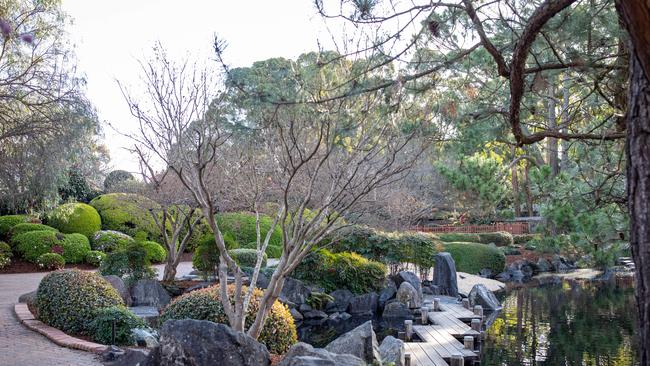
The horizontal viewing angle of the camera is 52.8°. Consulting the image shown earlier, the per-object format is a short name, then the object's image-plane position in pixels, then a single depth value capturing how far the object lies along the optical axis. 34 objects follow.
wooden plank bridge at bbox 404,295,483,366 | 9.29
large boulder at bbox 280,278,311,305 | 14.08
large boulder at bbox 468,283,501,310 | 14.82
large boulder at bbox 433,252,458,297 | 16.80
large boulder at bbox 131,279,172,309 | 12.83
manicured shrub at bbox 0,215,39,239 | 19.86
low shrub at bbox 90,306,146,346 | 8.23
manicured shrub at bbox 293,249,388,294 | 14.98
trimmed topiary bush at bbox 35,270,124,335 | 8.69
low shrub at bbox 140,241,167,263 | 19.08
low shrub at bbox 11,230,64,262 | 18.64
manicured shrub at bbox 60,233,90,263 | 18.91
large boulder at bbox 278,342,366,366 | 5.29
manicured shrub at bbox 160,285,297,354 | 7.64
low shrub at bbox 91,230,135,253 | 20.09
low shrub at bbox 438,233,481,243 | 26.55
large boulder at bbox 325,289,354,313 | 14.51
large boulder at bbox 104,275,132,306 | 12.34
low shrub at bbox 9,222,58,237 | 19.47
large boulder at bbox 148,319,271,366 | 5.71
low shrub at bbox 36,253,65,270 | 18.08
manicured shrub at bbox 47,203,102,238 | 20.91
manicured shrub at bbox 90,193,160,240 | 22.31
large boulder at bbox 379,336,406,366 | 8.16
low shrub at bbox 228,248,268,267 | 16.33
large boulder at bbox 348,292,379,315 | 14.77
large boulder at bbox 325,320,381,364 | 7.41
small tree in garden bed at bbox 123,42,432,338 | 5.13
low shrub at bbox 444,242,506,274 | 21.88
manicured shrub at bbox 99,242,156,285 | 13.70
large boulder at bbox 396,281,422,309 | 14.66
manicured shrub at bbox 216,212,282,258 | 22.05
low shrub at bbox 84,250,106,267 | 19.05
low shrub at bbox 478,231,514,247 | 27.20
